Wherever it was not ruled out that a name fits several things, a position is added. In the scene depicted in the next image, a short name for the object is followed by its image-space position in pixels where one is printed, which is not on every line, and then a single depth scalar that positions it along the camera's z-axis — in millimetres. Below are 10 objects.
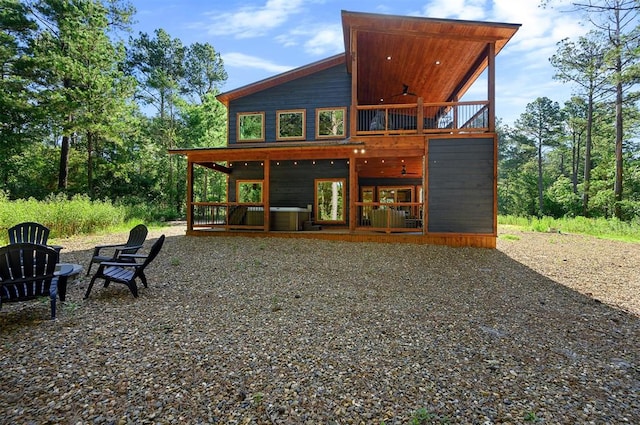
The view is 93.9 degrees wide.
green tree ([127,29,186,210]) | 23203
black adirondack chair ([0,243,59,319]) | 3238
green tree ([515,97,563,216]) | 29797
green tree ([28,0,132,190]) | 15211
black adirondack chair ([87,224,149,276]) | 5243
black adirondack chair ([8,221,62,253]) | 5121
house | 8898
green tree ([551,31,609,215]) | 18531
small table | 3891
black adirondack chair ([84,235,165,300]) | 4066
